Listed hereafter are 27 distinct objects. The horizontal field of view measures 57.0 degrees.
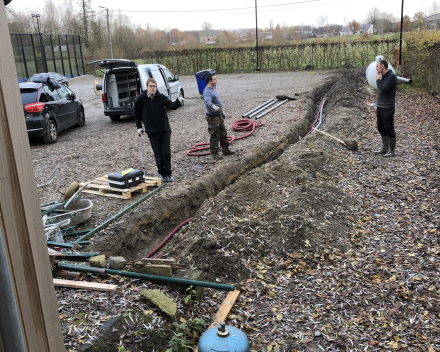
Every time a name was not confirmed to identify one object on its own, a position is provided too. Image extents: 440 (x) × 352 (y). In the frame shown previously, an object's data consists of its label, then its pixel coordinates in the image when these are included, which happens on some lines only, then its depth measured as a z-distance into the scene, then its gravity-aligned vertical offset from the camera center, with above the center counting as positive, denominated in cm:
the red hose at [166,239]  572 -243
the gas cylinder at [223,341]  306 -203
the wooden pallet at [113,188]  698 -194
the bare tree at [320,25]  5363 +485
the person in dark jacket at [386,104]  834 -93
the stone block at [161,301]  369 -205
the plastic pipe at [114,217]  552 -207
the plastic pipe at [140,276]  404 -196
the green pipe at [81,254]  434 -186
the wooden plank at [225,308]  395 -238
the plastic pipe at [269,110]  1376 -156
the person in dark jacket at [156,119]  733 -82
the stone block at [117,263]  421 -190
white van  1344 -32
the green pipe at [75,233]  556 -209
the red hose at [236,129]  959 -173
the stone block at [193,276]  412 -203
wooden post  152 -53
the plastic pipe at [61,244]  479 -191
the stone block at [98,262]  421 -187
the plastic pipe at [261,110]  1395 -154
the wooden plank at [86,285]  383 -193
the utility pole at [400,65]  1949 -34
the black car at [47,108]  1076 -80
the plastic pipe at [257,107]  1399 -149
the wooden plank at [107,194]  704 -203
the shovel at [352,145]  939 -191
